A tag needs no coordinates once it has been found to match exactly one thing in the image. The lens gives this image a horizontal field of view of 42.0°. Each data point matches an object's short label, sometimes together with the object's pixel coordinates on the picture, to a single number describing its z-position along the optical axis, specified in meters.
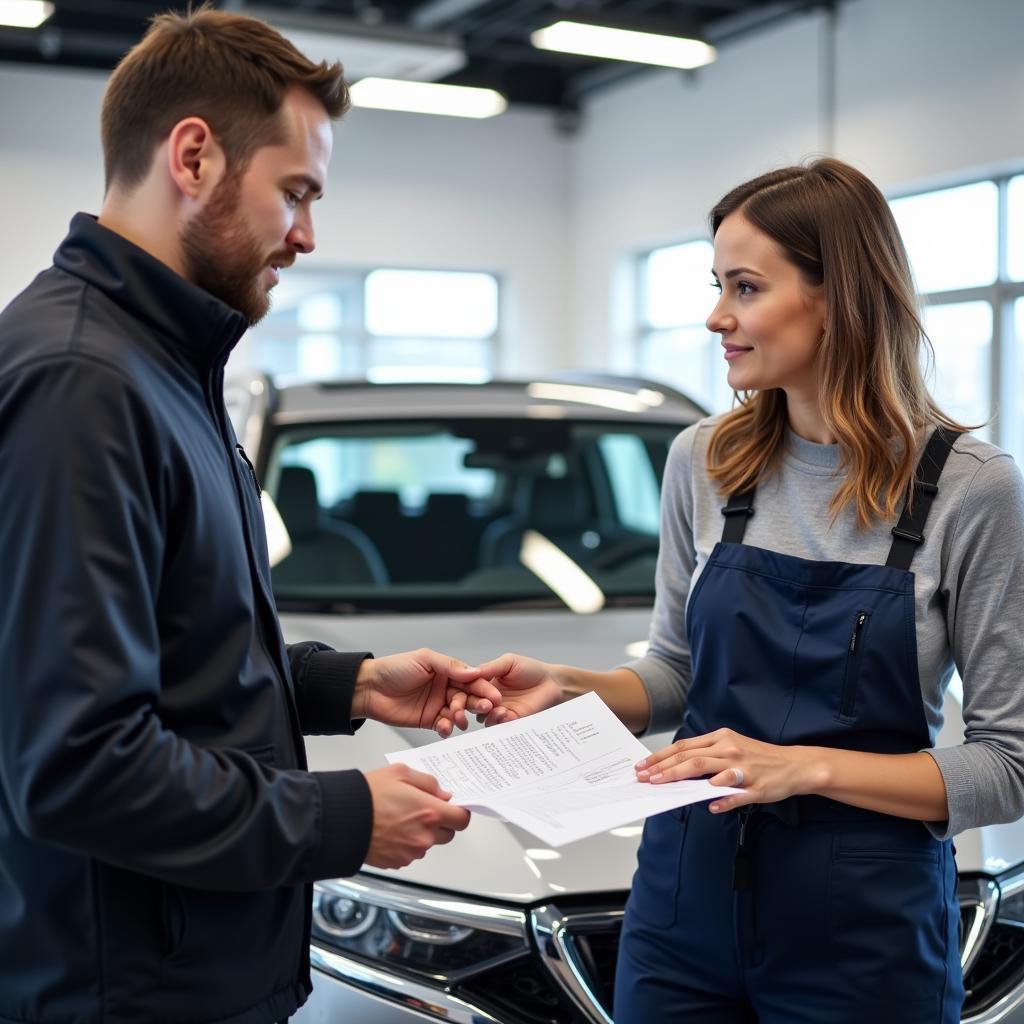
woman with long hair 1.61
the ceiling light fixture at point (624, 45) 8.57
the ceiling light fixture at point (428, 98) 9.58
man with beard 1.16
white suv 1.92
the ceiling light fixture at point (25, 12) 7.93
